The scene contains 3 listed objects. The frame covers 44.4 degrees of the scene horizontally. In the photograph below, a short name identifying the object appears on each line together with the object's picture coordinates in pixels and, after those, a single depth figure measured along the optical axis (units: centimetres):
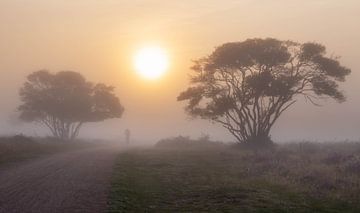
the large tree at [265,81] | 5481
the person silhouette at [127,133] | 11211
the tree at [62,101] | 8150
